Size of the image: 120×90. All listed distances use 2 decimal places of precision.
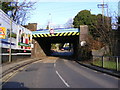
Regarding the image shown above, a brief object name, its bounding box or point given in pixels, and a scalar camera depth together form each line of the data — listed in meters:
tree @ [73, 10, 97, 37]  51.68
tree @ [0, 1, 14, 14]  35.37
